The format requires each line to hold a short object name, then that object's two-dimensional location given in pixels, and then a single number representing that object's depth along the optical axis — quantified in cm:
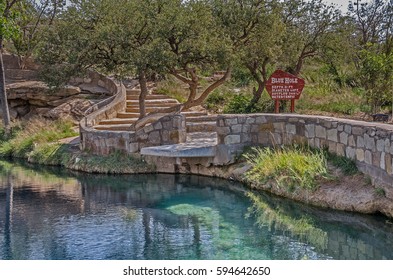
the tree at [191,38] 1525
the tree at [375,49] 1712
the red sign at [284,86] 1444
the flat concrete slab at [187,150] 1381
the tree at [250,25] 1706
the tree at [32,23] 2655
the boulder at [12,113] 2388
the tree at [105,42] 1545
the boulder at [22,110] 2447
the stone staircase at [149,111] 1750
